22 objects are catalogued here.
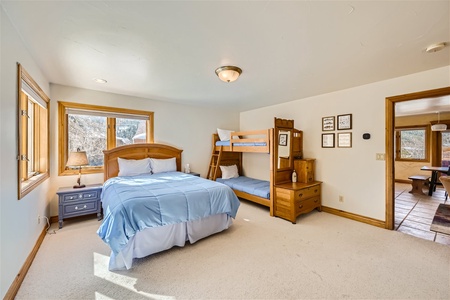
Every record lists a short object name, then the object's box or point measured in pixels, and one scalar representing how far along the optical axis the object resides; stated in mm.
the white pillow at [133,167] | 3712
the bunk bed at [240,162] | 3811
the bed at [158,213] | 2053
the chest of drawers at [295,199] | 3283
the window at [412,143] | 6389
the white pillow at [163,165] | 4039
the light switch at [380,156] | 3102
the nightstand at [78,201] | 3027
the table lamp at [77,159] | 3154
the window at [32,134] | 1978
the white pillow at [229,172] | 5005
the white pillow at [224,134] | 5129
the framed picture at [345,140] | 3473
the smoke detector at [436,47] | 1991
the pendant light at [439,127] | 5430
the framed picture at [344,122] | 3455
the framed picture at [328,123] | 3703
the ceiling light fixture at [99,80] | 3062
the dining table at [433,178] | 4872
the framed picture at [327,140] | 3720
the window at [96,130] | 3439
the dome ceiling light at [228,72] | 2535
